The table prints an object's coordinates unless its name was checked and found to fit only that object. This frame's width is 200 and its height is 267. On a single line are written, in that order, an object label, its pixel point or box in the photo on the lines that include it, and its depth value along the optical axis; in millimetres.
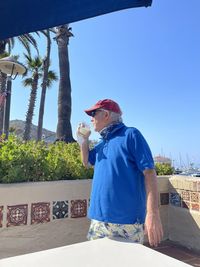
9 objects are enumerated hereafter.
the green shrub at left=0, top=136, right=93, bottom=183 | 1947
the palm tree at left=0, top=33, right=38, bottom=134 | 11773
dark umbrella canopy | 1273
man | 1197
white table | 717
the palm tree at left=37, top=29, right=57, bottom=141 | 12560
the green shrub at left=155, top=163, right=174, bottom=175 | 2917
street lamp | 3911
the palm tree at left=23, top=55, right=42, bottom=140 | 12611
